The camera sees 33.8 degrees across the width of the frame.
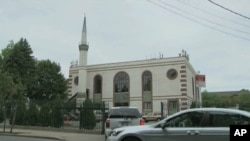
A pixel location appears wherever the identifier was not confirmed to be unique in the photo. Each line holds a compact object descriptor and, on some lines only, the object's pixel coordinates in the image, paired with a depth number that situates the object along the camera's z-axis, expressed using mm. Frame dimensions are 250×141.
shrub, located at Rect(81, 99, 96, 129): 28062
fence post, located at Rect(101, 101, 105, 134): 26334
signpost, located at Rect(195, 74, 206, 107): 23750
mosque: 58844
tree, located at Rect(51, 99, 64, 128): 30031
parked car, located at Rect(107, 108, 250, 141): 10375
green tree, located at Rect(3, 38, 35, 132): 62375
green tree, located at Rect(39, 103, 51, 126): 30934
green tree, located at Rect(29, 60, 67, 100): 65250
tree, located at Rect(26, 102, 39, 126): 31703
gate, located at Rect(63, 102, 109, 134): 27012
